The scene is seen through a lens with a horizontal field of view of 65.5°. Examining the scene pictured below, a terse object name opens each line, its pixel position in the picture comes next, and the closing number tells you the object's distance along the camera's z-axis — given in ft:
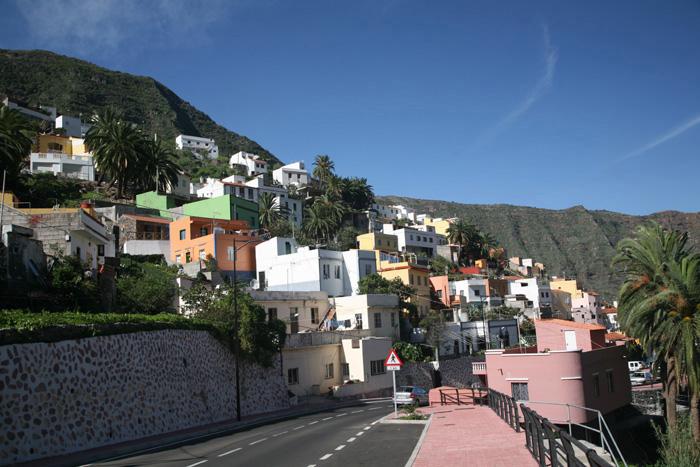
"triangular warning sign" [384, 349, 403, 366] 76.23
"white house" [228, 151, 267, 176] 427.74
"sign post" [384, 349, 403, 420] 76.23
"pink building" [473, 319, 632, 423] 96.89
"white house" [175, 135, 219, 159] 478.59
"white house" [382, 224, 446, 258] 330.54
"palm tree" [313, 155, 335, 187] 403.99
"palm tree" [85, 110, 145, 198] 221.87
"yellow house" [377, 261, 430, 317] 198.59
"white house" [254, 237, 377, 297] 172.76
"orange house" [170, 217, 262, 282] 176.06
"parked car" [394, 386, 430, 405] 105.91
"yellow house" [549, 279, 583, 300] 341.21
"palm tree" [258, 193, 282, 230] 299.58
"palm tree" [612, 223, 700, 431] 91.20
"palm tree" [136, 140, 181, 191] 234.17
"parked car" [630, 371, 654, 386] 185.12
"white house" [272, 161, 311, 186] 406.62
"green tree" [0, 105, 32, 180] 161.99
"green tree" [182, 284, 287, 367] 106.63
